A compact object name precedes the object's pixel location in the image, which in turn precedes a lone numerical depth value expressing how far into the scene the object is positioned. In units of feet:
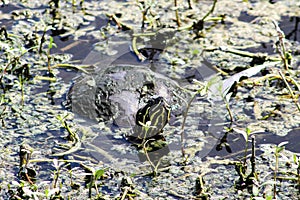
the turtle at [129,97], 19.33
